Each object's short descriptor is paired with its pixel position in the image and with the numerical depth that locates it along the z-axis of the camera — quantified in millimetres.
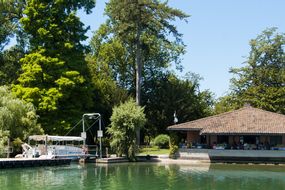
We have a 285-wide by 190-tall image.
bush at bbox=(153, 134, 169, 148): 57781
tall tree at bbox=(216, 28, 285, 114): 63844
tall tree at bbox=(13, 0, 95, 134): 48062
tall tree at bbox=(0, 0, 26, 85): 55312
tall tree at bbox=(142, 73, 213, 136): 63656
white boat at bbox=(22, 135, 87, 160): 42312
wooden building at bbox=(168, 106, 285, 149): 47938
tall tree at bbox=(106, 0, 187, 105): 54656
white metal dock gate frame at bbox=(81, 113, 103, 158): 45728
